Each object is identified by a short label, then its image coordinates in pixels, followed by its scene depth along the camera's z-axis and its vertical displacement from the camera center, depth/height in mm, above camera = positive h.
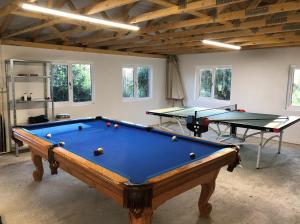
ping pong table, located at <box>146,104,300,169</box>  4031 -630
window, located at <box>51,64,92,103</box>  5762 +35
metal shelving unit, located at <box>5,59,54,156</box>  4688 -76
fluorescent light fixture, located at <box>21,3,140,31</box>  2588 +816
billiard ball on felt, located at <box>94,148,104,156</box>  2345 -652
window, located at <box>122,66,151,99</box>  7216 +73
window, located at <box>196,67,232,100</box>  7061 +76
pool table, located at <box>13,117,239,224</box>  1715 -680
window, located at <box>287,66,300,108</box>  5883 -53
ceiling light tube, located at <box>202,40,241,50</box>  4816 +856
